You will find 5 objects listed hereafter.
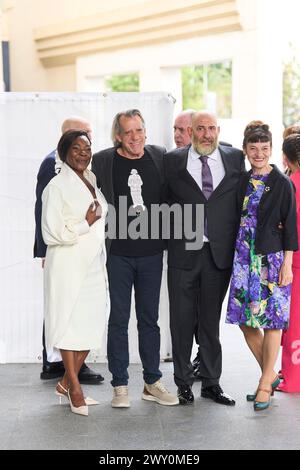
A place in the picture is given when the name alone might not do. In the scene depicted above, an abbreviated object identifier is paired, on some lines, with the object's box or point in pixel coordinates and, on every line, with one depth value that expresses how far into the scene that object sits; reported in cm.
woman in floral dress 764
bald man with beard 776
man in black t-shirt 773
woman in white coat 754
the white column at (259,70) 2071
